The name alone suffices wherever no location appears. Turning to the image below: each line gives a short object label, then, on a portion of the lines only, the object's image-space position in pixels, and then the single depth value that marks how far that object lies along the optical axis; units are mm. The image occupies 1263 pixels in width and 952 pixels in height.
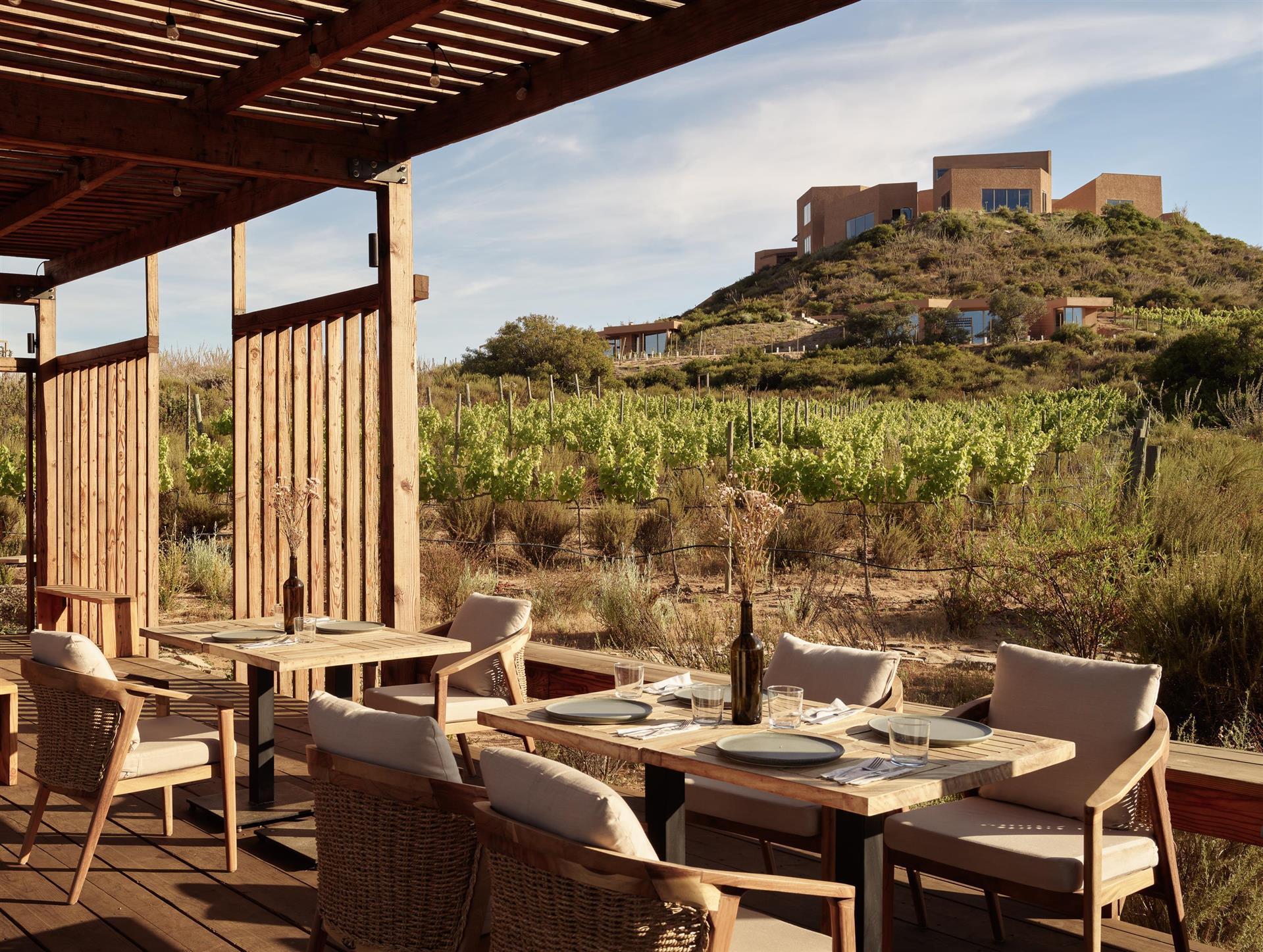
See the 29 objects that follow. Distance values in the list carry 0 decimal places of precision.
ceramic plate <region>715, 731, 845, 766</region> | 2539
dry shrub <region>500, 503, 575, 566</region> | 12648
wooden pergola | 3877
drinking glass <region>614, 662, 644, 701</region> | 3252
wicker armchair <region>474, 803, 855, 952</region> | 1898
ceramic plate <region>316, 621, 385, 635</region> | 4520
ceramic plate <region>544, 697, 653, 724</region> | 2918
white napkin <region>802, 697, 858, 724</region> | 3051
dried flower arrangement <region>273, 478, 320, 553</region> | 4359
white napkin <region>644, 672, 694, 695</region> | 3311
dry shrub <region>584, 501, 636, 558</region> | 12102
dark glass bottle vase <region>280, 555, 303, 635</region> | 4367
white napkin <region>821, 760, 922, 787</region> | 2418
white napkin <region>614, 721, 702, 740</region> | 2795
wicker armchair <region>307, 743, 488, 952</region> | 2398
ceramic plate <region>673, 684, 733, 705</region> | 3158
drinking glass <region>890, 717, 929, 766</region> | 2568
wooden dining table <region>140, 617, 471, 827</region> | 3963
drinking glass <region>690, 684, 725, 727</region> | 2980
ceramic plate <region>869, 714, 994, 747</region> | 2740
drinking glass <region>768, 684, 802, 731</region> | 2900
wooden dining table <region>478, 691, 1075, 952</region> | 2369
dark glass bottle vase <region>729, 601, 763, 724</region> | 2951
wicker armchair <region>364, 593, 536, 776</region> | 4242
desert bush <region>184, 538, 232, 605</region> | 10102
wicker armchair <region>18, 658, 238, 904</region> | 3395
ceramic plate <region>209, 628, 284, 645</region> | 4195
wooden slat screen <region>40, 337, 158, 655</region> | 7457
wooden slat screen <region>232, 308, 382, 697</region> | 5559
